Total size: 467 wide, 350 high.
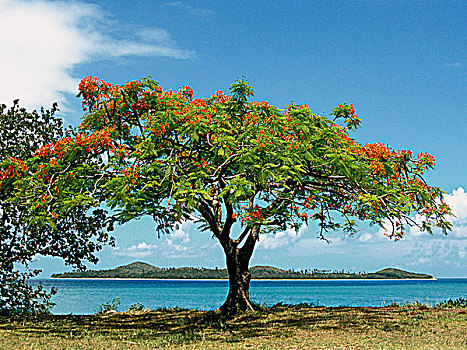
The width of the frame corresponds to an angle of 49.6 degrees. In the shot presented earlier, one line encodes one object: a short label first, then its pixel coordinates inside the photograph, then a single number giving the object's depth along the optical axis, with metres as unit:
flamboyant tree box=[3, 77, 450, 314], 15.30
